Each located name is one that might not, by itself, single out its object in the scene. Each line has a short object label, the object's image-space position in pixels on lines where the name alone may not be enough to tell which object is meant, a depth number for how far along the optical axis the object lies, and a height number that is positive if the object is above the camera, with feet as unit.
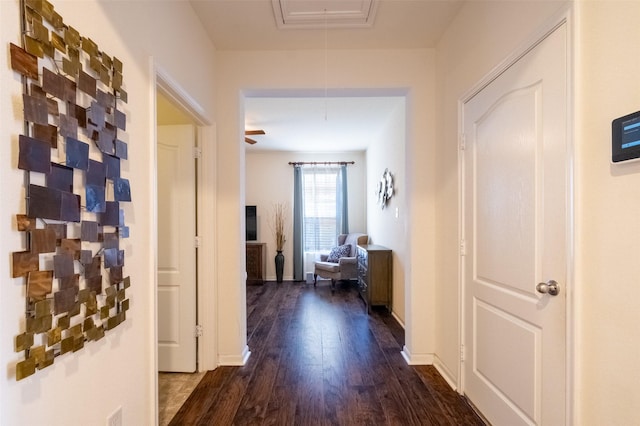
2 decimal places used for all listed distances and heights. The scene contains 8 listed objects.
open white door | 8.04 -1.13
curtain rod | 21.12 +3.50
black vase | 20.44 -3.87
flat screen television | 20.68 -0.77
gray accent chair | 17.61 -3.34
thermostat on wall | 3.14 +0.81
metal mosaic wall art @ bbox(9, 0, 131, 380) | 2.87 +0.27
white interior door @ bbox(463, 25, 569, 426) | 4.32 -0.48
